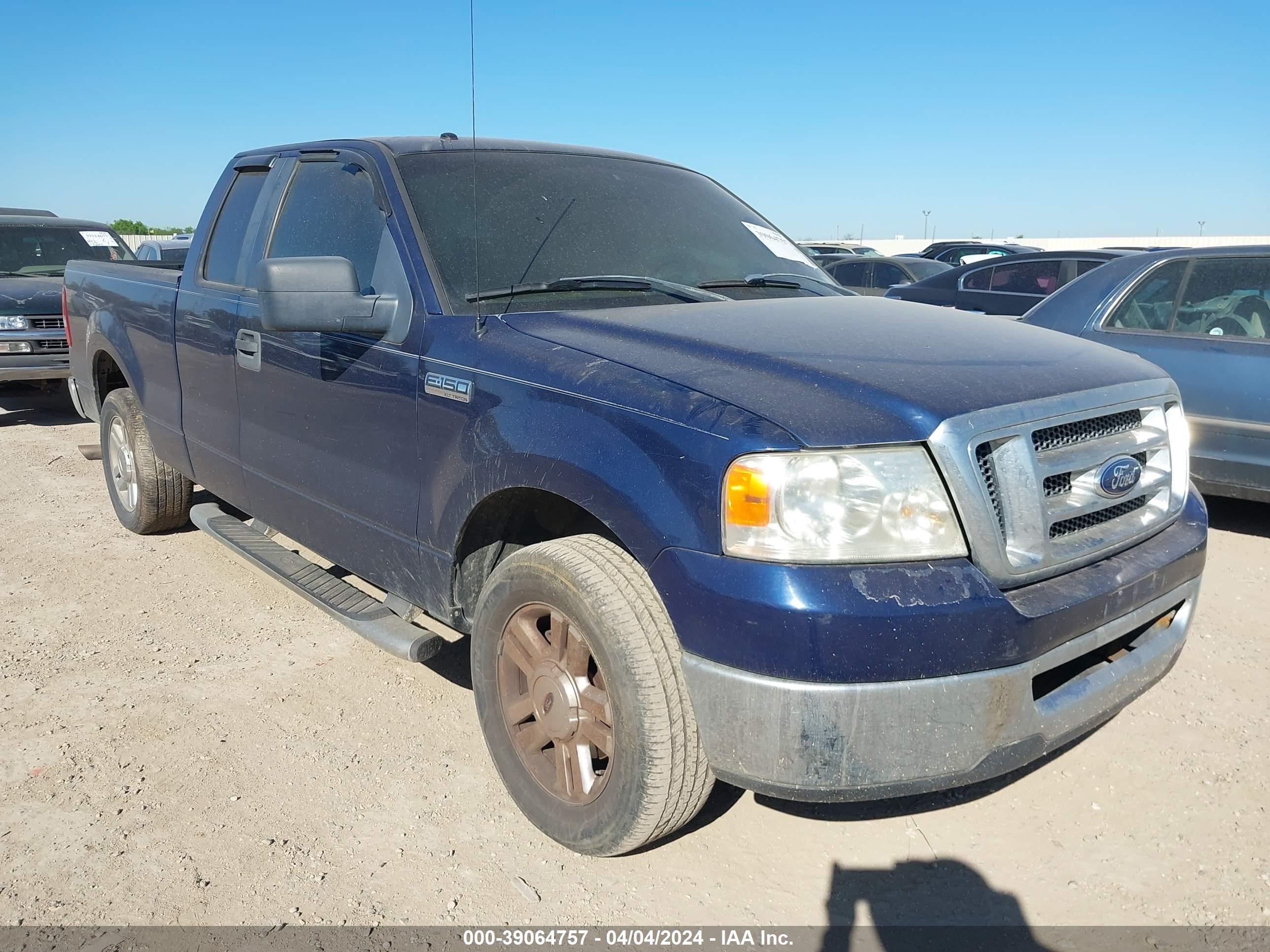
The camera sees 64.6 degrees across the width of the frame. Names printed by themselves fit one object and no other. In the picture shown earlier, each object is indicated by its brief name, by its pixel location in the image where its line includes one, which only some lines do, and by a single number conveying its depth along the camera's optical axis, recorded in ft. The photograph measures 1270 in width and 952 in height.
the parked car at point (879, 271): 49.03
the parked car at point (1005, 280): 30.58
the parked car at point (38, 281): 29.86
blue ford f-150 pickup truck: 7.09
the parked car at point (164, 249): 46.96
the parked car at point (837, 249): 97.94
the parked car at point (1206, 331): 17.12
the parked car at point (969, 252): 75.51
